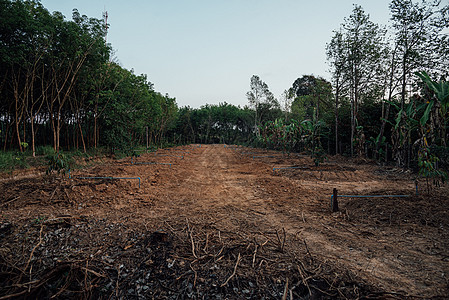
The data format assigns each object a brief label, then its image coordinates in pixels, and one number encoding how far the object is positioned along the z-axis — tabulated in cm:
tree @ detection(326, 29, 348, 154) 1223
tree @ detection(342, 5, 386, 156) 1130
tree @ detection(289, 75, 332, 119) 1511
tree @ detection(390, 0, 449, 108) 841
